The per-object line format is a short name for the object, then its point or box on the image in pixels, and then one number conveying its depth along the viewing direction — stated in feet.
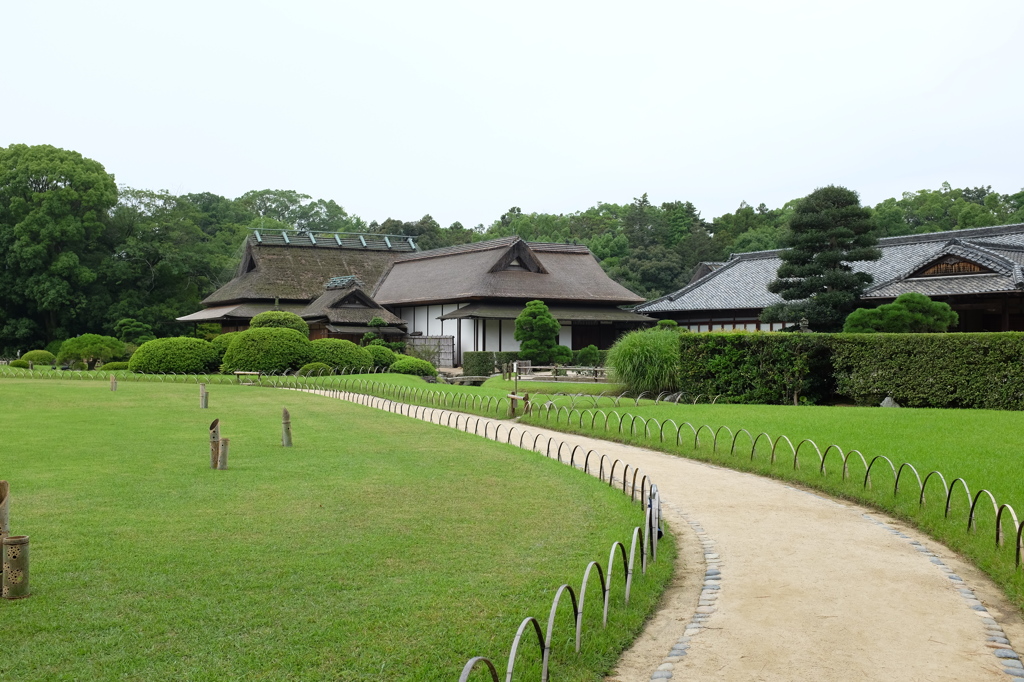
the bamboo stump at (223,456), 39.58
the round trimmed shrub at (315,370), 108.17
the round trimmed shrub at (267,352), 108.68
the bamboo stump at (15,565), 20.51
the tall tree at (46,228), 152.76
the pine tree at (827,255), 99.81
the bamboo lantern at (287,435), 47.85
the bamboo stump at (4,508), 22.58
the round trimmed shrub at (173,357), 109.29
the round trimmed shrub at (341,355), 111.55
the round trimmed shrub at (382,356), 116.57
